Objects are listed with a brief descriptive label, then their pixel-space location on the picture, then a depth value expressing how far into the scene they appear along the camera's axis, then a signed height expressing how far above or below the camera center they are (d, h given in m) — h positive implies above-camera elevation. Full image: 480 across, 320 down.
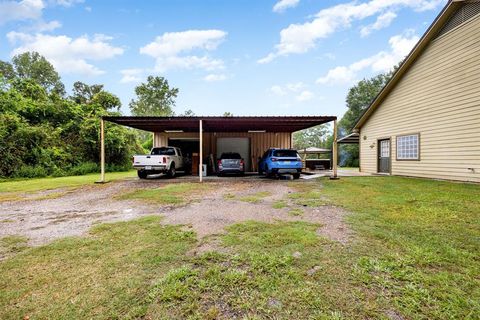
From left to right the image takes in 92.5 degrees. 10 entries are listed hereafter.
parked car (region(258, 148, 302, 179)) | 11.49 -0.29
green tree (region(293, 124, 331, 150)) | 60.77 +5.42
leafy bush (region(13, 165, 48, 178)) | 12.96 -0.82
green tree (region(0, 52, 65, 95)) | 39.48 +15.60
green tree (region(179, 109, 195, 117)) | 50.02 +9.88
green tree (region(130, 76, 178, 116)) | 38.31 +10.27
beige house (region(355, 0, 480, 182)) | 8.58 +2.28
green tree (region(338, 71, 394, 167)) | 33.52 +9.02
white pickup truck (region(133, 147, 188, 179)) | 11.62 -0.26
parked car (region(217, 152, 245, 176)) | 13.45 -0.49
